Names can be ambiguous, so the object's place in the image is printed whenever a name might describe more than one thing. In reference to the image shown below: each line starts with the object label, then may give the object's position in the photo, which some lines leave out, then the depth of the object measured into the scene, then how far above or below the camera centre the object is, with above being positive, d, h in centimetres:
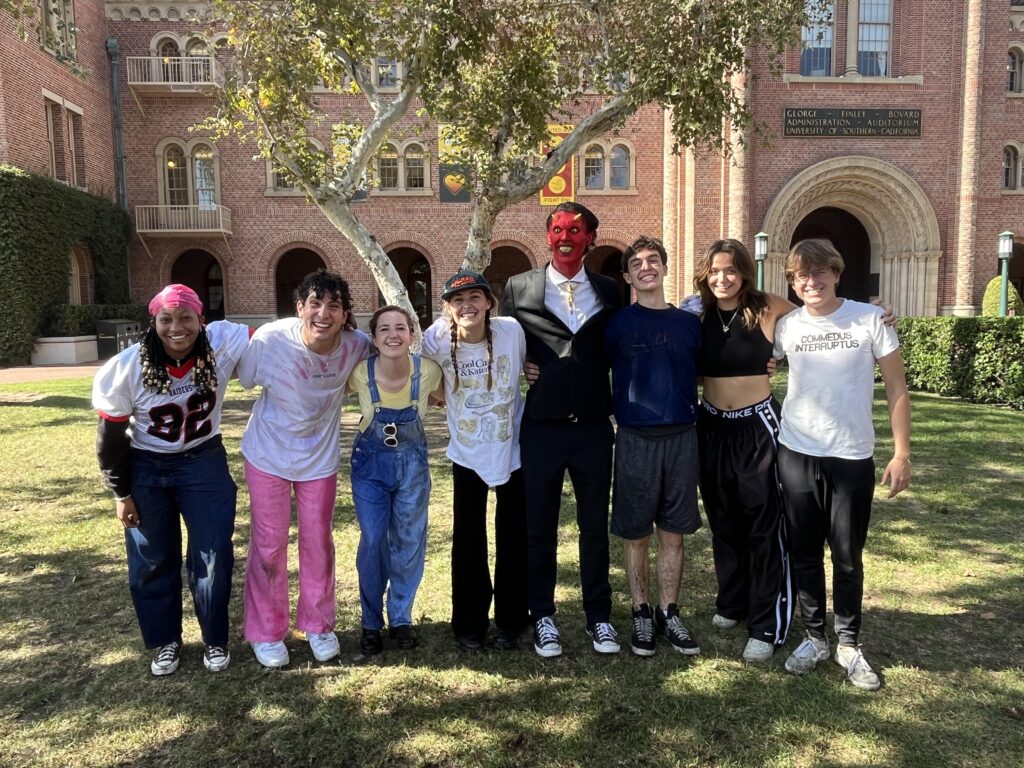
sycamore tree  845 +339
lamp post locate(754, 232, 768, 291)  1616 +169
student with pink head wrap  287 -61
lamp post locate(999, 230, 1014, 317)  1390 +119
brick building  1912 +469
